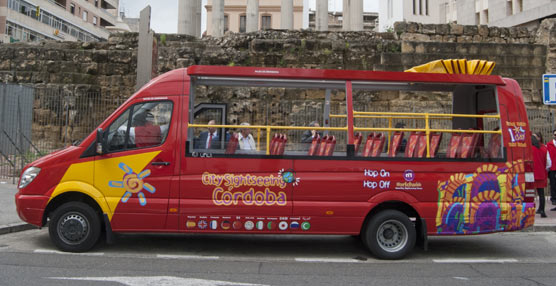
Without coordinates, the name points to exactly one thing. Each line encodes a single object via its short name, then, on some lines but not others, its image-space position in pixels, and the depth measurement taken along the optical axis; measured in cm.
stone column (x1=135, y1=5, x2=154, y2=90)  1146
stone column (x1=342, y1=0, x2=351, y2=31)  3753
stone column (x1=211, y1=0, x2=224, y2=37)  3366
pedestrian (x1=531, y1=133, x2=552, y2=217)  1105
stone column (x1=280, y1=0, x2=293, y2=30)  3531
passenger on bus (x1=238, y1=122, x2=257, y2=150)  727
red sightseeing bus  695
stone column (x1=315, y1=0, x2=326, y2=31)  3912
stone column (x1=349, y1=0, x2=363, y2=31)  3525
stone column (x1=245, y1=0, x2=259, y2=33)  3290
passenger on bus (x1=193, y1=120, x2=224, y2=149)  712
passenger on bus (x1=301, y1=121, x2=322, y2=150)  743
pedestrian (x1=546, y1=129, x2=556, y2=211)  1175
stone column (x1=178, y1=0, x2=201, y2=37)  3278
